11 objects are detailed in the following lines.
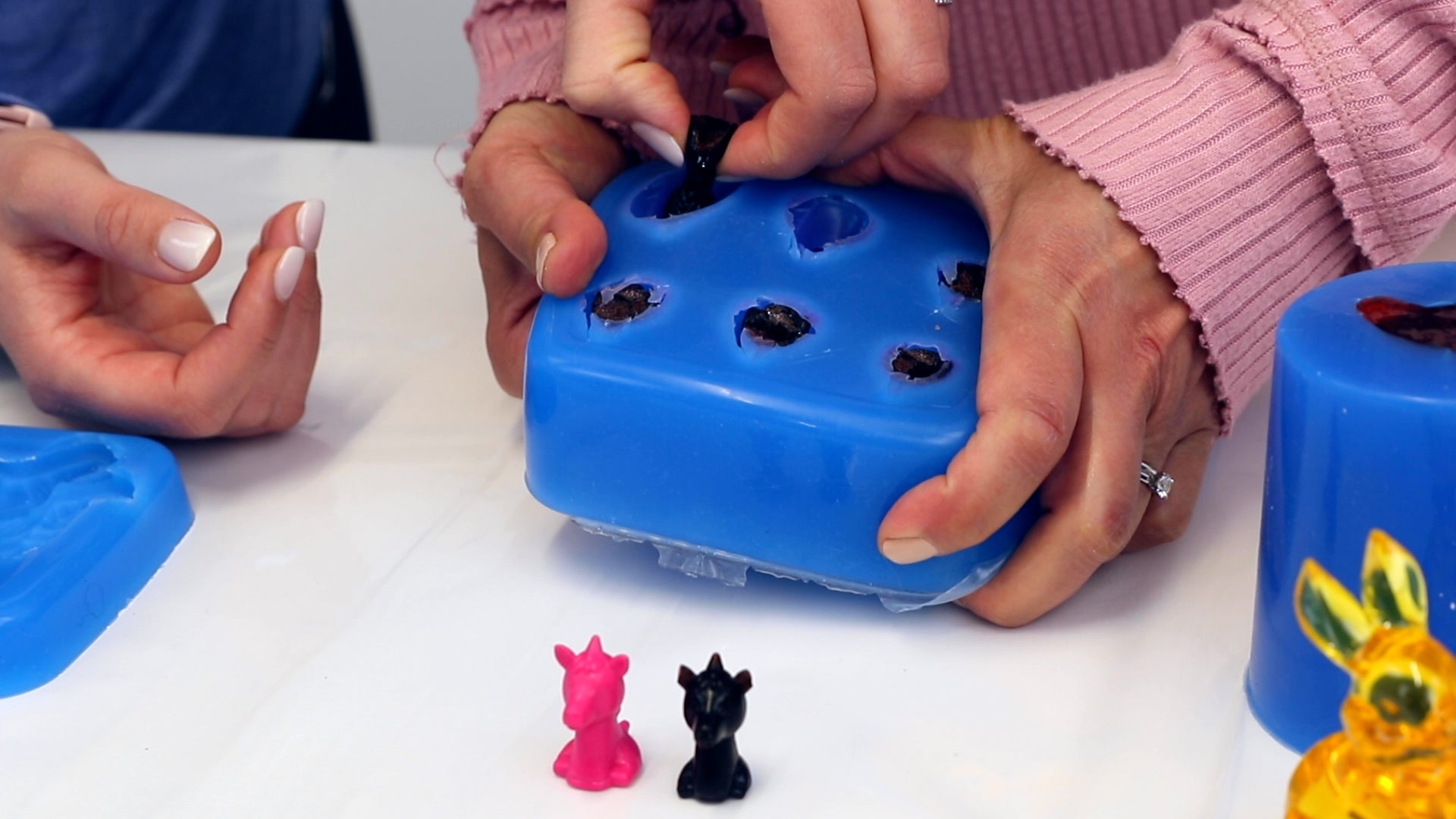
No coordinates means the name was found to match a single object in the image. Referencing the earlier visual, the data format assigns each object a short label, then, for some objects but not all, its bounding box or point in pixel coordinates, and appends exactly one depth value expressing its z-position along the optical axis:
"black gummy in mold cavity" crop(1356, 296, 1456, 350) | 0.43
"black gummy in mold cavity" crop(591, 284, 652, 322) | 0.57
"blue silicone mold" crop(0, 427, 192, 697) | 0.54
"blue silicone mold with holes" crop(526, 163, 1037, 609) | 0.53
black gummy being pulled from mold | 0.63
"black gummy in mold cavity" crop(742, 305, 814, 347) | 0.56
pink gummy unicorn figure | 0.46
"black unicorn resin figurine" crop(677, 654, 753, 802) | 0.45
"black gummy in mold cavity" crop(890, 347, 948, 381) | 0.54
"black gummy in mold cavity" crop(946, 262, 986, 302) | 0.59
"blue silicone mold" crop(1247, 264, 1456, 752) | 0.41
